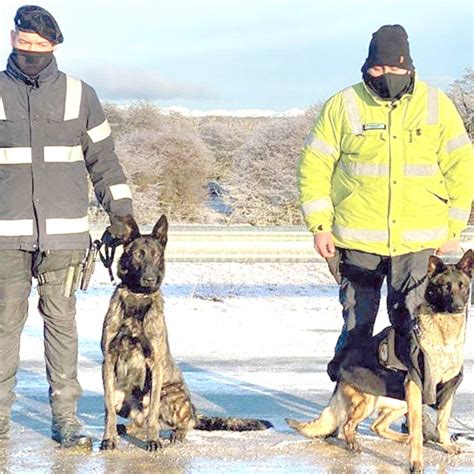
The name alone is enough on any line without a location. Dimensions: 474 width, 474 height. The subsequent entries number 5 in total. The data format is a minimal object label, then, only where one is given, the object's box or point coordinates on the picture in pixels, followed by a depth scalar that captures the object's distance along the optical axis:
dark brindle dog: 5.16
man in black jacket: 5.03
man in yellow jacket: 5.04
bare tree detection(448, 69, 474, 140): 21.28
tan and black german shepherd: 4.78
